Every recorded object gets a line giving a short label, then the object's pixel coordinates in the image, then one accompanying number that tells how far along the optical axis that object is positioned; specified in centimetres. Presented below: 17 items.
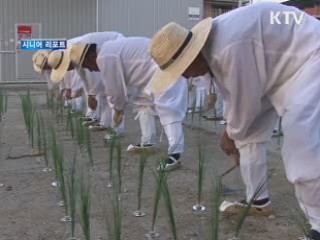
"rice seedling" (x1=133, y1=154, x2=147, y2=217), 315
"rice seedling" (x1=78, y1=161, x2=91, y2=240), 241
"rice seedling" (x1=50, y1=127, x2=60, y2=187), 332
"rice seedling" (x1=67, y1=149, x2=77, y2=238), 272
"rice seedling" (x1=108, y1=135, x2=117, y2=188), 367
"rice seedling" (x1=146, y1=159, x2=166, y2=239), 263
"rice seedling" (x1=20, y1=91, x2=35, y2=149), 514
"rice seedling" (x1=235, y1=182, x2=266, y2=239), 248
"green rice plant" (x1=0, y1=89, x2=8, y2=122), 649
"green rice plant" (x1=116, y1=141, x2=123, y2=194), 349
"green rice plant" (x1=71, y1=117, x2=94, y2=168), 422
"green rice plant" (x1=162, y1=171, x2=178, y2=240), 247
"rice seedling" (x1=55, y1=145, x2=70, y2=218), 304
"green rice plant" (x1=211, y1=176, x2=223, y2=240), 223
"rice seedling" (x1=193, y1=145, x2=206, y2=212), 314
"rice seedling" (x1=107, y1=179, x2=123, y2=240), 223
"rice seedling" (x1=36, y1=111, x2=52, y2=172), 435
